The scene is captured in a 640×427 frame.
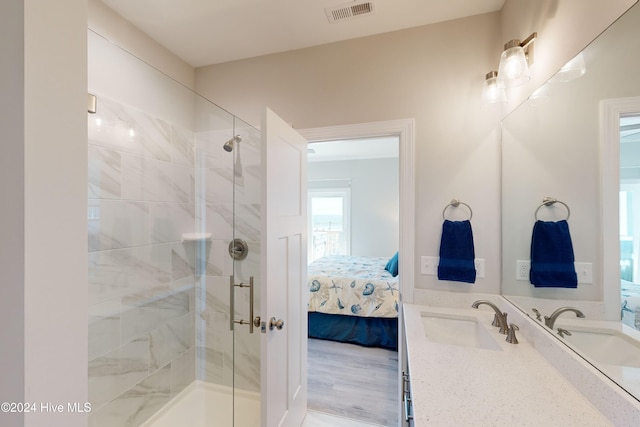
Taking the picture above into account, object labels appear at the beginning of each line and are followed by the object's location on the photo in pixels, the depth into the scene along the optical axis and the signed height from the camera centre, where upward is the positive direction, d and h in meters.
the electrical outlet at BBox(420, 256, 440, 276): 1.66 -0.32
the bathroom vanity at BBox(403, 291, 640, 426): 0.76 -0.60
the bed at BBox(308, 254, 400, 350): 2.90 -1.06
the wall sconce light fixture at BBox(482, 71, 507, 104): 1.46 +0.69
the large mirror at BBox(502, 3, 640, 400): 0.75 +0.11
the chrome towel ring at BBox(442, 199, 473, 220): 1.63 +0.06
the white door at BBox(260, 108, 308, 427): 1.29 -0.35
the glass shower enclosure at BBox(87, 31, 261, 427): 1.48 -0.25
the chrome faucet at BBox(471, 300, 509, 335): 1.31 -0.54
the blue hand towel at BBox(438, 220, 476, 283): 1.59 -0.24
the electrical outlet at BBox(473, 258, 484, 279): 1.61 -0.34
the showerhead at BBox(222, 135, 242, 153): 1.94 +0.53
